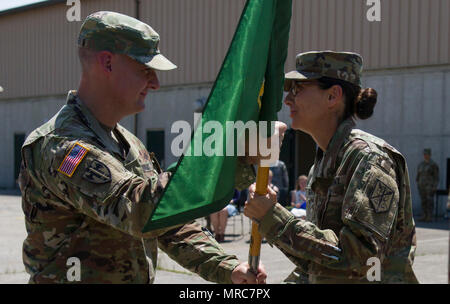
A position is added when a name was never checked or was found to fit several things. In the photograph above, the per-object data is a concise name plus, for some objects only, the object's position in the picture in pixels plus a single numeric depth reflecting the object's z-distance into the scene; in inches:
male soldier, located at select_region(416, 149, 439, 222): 620.7
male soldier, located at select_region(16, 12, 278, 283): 92.7
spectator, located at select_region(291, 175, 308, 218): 405.4
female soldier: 106.3
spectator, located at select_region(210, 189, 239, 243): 446.0
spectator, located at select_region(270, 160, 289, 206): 566.6
